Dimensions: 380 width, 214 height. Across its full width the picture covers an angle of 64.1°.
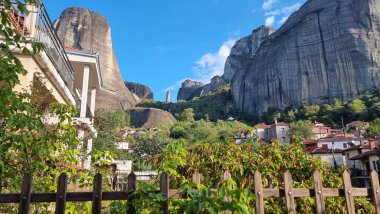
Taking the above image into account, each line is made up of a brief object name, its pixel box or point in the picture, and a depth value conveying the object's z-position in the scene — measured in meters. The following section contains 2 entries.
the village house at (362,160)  32.31
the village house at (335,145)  41.38
